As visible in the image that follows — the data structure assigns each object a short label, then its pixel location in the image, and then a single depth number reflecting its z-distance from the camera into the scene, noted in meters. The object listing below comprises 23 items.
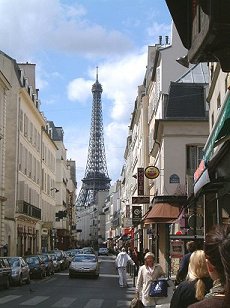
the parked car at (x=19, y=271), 27.02
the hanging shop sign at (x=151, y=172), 32.50
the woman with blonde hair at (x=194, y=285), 5.26
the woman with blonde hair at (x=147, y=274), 10.89
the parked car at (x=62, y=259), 46.27
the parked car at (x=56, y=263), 42.41
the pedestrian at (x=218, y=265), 3.08
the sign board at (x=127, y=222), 65.61
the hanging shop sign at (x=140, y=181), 45.29
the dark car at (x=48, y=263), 37.41
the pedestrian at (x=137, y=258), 31.94
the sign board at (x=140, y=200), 36.69
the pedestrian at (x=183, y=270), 10.80
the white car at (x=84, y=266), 34.12
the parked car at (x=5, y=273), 24.16
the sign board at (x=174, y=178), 33.88
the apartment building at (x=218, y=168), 8.59
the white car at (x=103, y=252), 99.06
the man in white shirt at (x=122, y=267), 26.72
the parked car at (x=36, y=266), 33.62
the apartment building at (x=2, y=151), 42.62
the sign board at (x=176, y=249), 20.98
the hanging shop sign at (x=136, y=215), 40.69
